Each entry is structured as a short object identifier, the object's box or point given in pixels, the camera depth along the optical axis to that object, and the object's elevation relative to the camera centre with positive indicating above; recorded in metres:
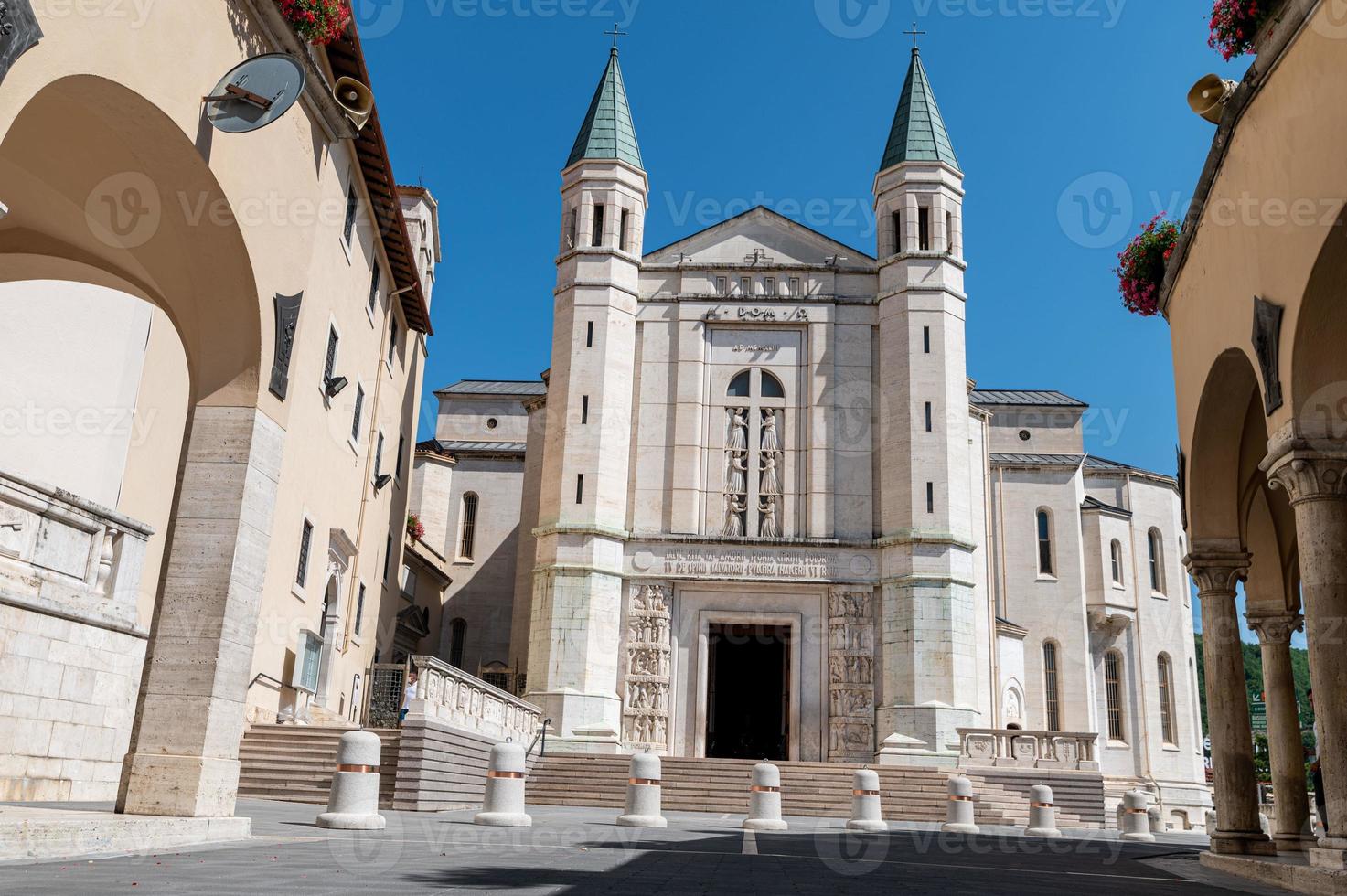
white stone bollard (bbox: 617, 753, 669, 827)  16.86 -0.27
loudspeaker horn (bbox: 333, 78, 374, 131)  13.42 +7.57
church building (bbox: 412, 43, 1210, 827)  30.81 +7.93
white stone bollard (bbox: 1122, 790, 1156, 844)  21.78 -0.38
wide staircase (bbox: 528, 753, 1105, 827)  24.75 -0.14
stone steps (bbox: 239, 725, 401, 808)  18.73 -0.02
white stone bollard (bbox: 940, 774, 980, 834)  20.22 -0.40
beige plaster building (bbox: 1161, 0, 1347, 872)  9.14 +3.80
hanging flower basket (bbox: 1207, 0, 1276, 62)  10.34 +6.85
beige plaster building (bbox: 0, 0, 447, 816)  9.89 +4.39
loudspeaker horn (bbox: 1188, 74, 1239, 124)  11.66 +6.91
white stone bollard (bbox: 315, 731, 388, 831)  13.12 -0.29
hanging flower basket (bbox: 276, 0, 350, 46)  11.36 +7.19
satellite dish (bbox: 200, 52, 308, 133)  10.15 +5.76
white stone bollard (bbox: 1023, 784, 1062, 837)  20.31 -0.33
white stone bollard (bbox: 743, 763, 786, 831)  17.62 -0.32
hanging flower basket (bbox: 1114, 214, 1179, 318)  14.64 +6.62
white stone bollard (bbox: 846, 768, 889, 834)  19.28 -0.32
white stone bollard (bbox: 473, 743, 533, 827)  15.44 -0.32
